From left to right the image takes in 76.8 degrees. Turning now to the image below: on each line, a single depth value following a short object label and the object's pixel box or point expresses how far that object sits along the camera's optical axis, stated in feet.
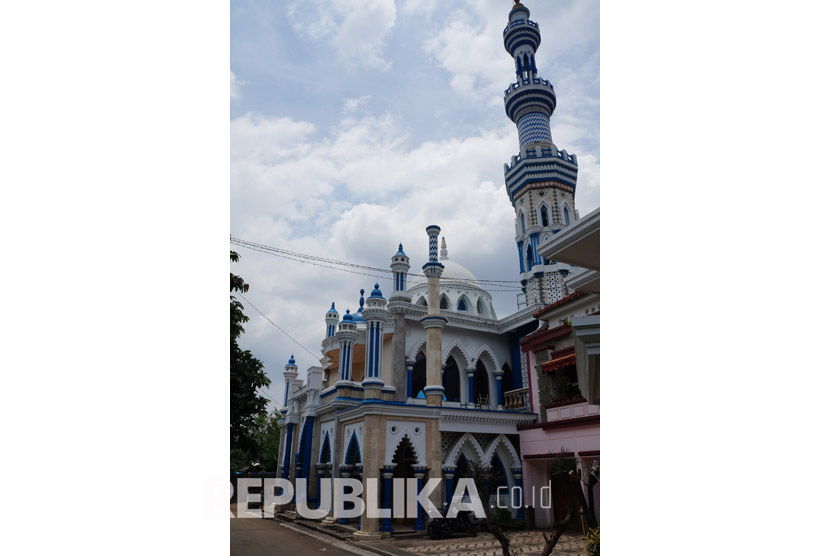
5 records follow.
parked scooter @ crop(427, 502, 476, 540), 34.42
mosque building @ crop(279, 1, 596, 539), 38.60
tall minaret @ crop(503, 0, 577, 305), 62.23
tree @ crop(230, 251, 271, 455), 23.47
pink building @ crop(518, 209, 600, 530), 35.70
